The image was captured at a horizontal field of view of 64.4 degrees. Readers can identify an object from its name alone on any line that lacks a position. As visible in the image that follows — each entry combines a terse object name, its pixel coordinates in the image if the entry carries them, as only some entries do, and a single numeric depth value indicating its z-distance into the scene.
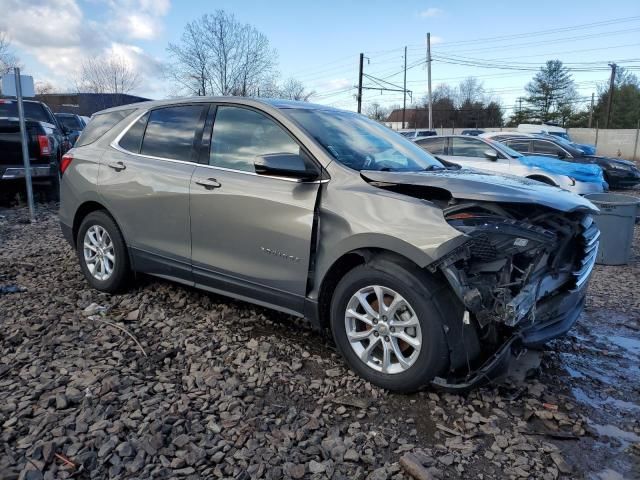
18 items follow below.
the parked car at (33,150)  9.14
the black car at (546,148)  13.02
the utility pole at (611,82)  49.34
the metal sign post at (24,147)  8.30
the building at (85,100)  38.47
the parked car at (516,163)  9.98
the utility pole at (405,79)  50.53
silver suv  2.80
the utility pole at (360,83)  39.75
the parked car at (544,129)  23.88
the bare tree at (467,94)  81.30
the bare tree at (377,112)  72.59
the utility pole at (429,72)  34.86
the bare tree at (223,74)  33.72
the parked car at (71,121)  18.65
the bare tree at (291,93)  38.99
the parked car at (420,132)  26.25
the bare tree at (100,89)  37.22
